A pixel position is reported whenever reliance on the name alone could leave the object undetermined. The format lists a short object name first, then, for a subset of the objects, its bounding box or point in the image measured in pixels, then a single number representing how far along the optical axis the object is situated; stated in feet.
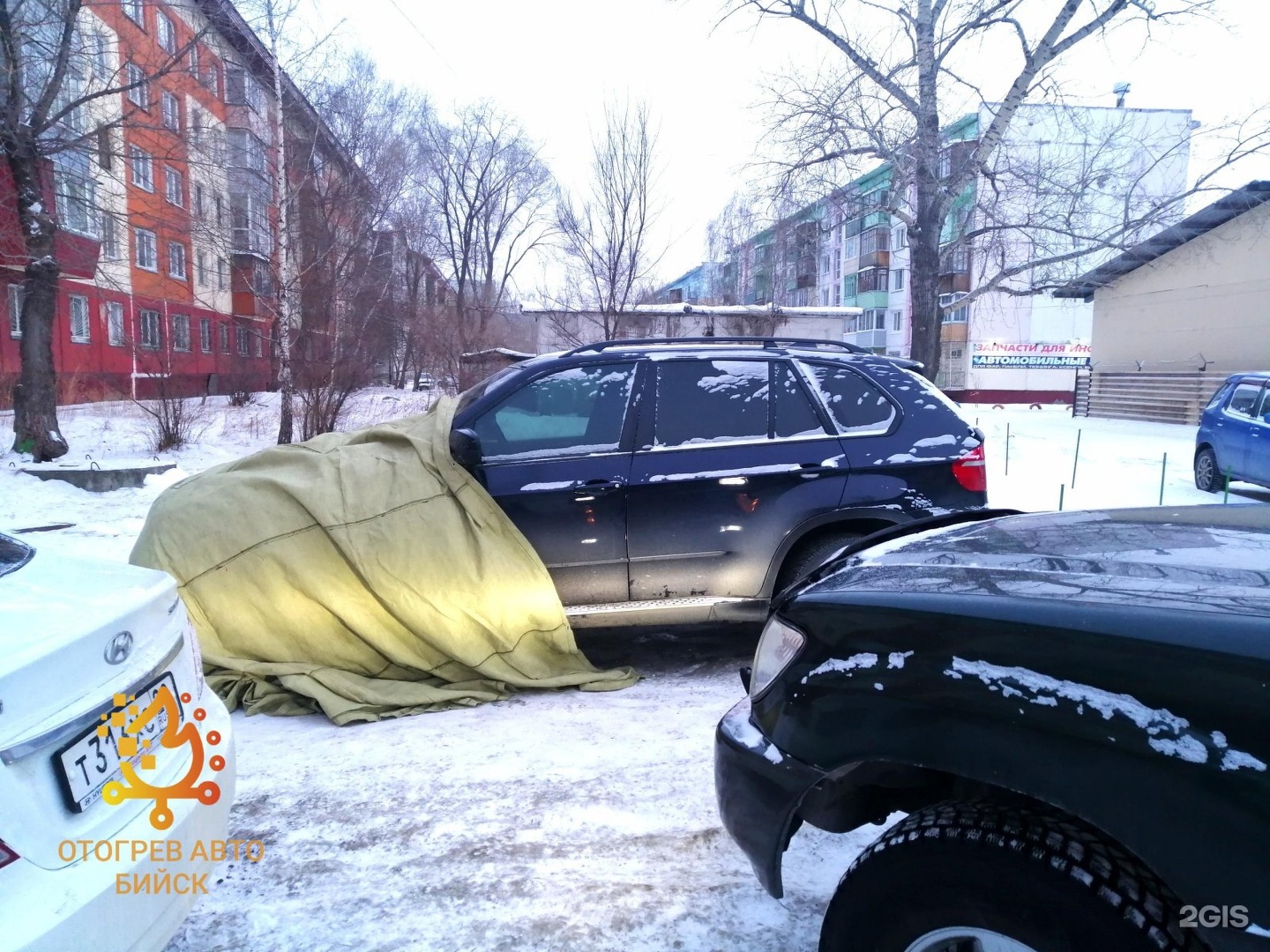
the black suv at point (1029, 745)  4.20
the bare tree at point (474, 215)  128.67
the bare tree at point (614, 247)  67.92
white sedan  5.01
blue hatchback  33.24
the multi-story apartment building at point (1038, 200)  49.65
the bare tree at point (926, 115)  45.32
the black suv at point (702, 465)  13.93
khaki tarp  12.89
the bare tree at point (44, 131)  34.78
